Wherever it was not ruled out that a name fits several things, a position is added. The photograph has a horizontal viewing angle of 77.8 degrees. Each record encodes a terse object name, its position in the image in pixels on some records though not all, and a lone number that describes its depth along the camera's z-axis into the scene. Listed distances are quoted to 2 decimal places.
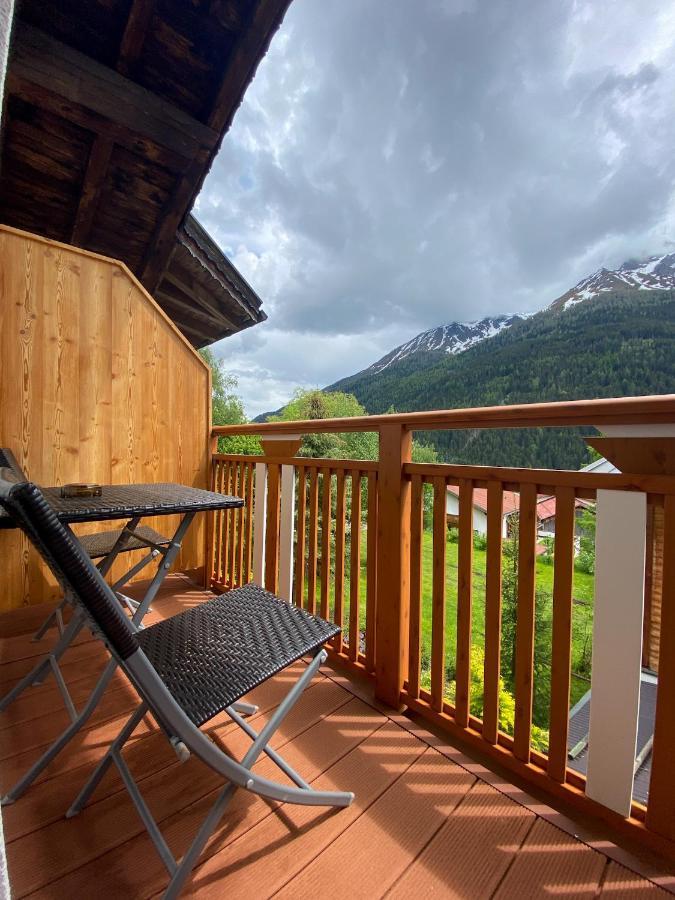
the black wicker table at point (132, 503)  1.23
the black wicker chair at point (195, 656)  0.78
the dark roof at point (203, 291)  3.97
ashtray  1.52
